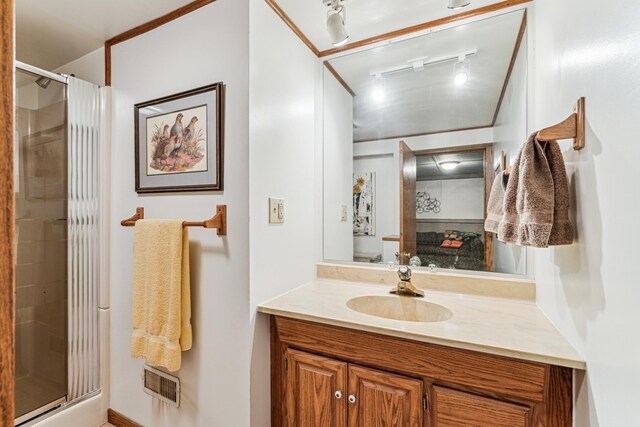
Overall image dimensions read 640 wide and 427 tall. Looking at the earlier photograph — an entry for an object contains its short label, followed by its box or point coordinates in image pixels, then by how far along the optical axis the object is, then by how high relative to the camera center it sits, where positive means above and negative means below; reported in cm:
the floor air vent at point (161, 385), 142 -87
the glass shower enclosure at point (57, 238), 151 -12
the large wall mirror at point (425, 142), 146 +42
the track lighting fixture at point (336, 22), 125 +86
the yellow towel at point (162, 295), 130 -37
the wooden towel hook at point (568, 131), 81 +24
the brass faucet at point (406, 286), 142 -35
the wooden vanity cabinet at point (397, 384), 90 -61
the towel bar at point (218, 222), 127 -3
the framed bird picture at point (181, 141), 131 +37
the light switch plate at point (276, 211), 137 +2
